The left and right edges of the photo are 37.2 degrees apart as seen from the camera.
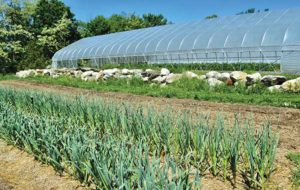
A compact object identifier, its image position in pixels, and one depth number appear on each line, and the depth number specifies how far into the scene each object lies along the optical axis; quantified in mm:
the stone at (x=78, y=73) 24672
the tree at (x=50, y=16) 44031
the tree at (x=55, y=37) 40275
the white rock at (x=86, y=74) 22888
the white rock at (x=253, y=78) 13414
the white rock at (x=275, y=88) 12449
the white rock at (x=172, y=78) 16323
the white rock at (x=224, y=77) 14426
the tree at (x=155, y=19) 60462
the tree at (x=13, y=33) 36094
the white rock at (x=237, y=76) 14047
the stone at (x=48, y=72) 29016
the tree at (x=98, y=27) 50969
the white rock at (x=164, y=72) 17597
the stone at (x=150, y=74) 18031
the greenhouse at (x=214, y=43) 17500
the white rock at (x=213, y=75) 14971
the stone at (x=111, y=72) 20873
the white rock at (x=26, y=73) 29291
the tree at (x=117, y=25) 50603
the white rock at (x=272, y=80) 13117
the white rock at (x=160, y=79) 17009
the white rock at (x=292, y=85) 12195
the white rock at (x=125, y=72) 20469
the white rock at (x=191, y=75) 15680
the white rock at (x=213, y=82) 13973
